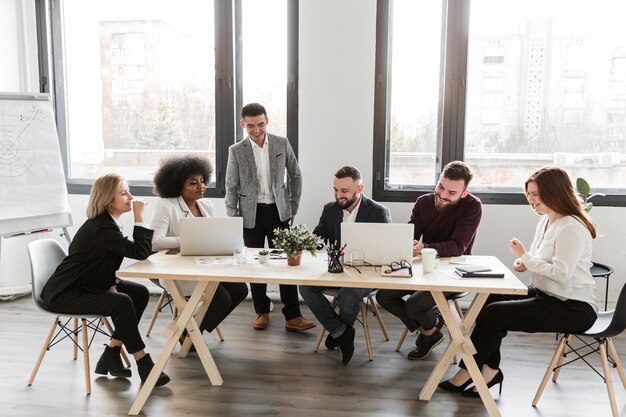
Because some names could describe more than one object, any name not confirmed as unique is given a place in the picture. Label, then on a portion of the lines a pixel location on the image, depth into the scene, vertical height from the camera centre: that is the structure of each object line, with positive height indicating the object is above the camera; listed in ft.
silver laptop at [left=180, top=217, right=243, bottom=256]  10.57 -2.04
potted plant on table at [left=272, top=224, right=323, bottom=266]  9.95 -2.03
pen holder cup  9.60 -2.30
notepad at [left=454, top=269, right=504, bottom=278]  9.33 -2.41
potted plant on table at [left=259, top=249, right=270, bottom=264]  10.27 -2.35
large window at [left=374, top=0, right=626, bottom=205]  14.51 +0.98
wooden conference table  8.92 -2.48
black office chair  8.95 -3.50
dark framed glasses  9.51 -2.35
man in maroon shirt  11.35 -2.26
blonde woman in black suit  10.04 -2.65
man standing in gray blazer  13.82 -1.63
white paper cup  9.59 -2.23
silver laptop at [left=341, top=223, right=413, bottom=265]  9.81 -1.96
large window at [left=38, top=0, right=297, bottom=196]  15.87 +1.49
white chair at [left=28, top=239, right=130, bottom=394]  10.22 -2.78
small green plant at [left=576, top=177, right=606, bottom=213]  13.30 -1.42
